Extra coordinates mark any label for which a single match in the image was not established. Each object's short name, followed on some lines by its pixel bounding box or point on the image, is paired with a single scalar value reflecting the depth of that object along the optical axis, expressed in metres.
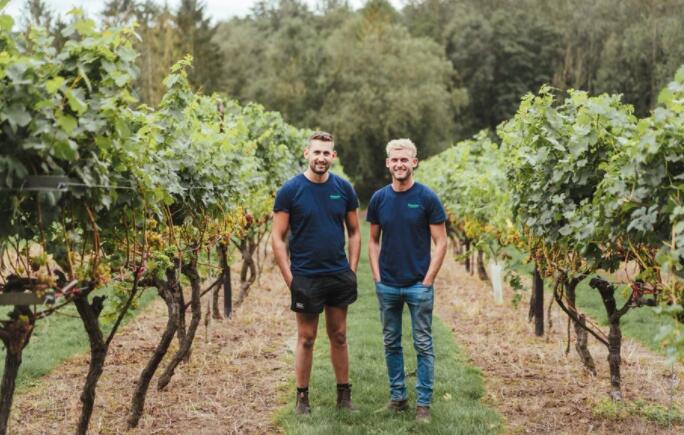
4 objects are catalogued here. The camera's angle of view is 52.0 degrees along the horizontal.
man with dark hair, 4.91
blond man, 4.98
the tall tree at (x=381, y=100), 38.34
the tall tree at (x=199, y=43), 39.69
